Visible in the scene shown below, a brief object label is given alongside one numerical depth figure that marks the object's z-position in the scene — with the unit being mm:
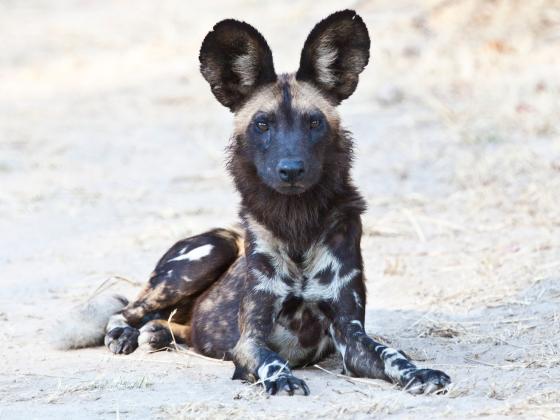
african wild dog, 8250
